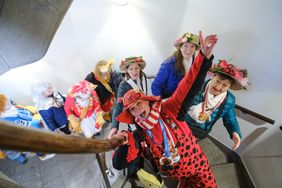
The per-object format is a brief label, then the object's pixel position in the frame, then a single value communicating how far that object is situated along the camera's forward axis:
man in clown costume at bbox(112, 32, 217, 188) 1.24
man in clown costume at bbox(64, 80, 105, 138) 2.15
